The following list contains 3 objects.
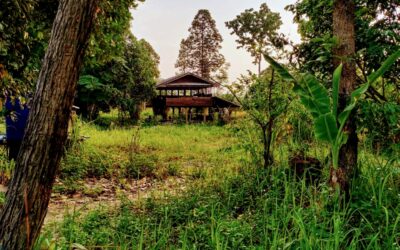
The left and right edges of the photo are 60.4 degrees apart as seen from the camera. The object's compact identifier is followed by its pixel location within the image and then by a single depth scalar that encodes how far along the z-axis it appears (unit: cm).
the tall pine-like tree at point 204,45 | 4353
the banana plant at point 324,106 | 390
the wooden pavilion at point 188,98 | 2764
